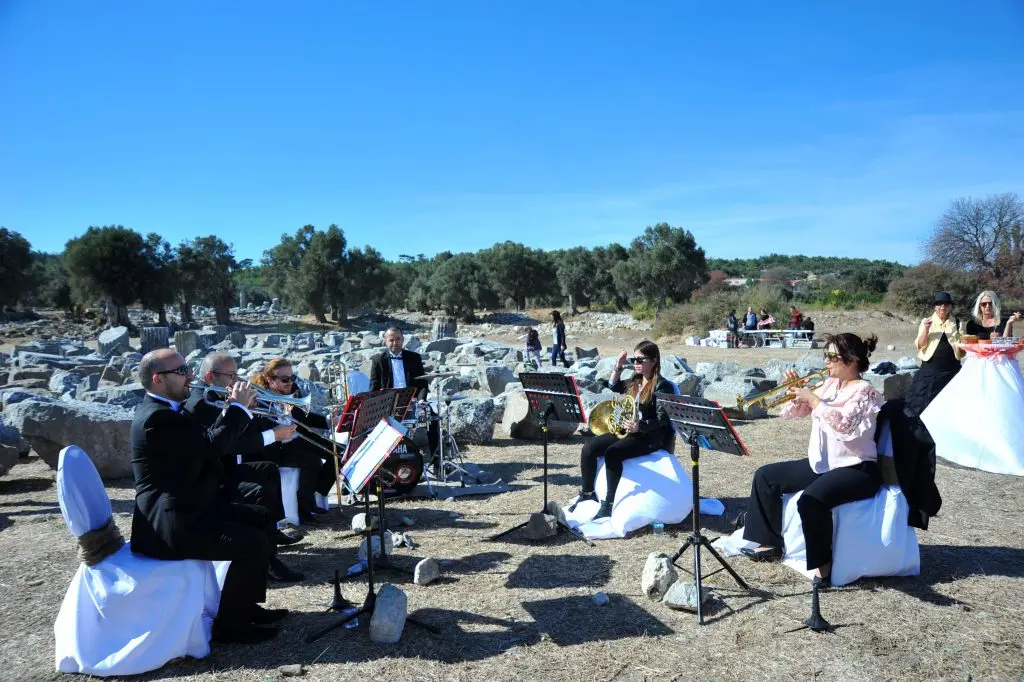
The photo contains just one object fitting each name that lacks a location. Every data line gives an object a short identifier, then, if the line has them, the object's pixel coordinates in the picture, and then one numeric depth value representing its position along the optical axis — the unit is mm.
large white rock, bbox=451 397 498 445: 10516
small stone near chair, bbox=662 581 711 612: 4535
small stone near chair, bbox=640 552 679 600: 4754
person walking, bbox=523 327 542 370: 21062
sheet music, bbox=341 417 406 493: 4516
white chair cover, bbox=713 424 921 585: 4816
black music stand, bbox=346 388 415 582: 5088
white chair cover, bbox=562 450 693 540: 6086
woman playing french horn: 6316
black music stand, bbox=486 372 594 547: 6176
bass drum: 7398
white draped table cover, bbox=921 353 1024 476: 7973
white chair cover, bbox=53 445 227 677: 3852
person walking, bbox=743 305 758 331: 29094
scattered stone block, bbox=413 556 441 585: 5141
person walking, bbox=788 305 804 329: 28531
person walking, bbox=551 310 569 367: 20908
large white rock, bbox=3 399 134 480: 8047
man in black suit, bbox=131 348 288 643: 3953
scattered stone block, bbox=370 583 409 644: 4215
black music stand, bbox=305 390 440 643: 4379
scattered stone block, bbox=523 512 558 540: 6066
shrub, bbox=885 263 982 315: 33938
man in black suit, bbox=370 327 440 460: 8117
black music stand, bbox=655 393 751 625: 4566
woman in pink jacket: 4754
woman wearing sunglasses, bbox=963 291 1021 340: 8605
